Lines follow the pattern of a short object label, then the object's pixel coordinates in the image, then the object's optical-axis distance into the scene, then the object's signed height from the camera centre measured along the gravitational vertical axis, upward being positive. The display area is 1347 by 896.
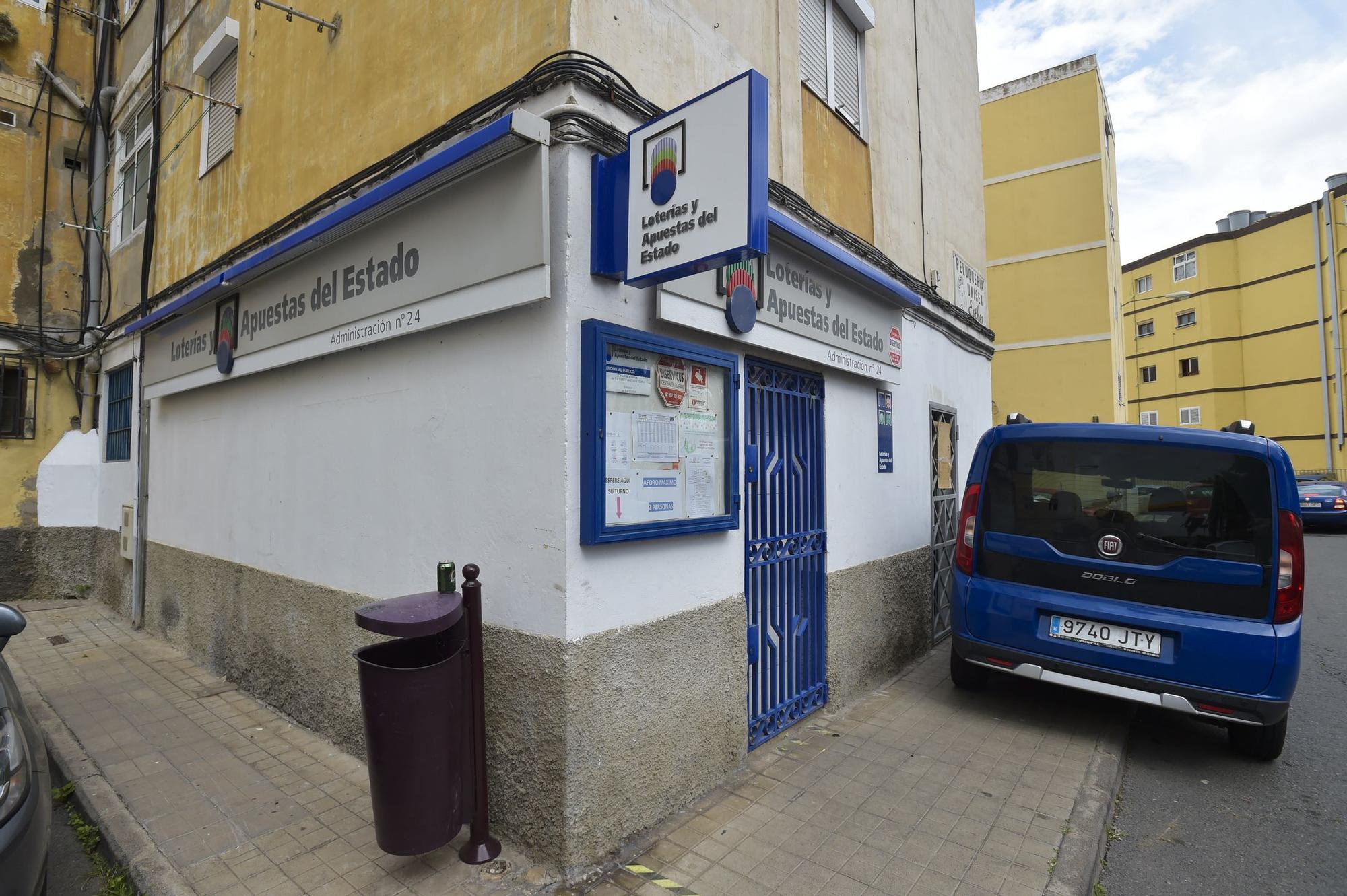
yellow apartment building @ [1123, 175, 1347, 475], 29.59 +6.60
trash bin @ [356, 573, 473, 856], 2.90 -1.10
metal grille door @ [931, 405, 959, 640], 7.13 -0.43
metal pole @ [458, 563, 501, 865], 3.15 -1.22
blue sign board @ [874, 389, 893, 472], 5.92 +0.39
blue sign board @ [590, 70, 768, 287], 2.83 +1.19
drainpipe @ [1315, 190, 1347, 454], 28.70 +7.85
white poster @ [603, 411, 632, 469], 3.25 +0.15
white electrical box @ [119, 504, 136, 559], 7.59 -0.62
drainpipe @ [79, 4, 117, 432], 8.93 +3.60
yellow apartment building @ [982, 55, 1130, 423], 15.16 +4.97
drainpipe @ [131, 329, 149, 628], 7.38 -0.32
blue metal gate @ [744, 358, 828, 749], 4.35 -0.50
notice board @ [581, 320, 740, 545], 3.13 +0.17
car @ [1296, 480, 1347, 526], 18.28 -1.04
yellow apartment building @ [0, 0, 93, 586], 8.58 +2.82
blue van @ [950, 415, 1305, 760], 4.14 -0.66
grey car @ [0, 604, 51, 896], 2.39 -1.19
